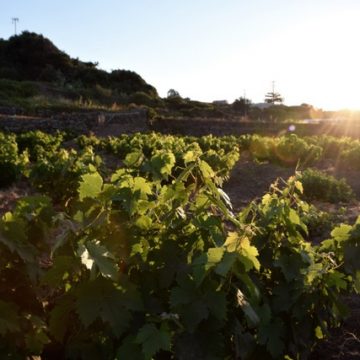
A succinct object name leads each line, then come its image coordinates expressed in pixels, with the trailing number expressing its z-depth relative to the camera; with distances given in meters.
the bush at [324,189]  9.32
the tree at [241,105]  47.09
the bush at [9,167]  9.09
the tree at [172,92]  68.66
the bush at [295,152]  14.13
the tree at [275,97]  77.38
